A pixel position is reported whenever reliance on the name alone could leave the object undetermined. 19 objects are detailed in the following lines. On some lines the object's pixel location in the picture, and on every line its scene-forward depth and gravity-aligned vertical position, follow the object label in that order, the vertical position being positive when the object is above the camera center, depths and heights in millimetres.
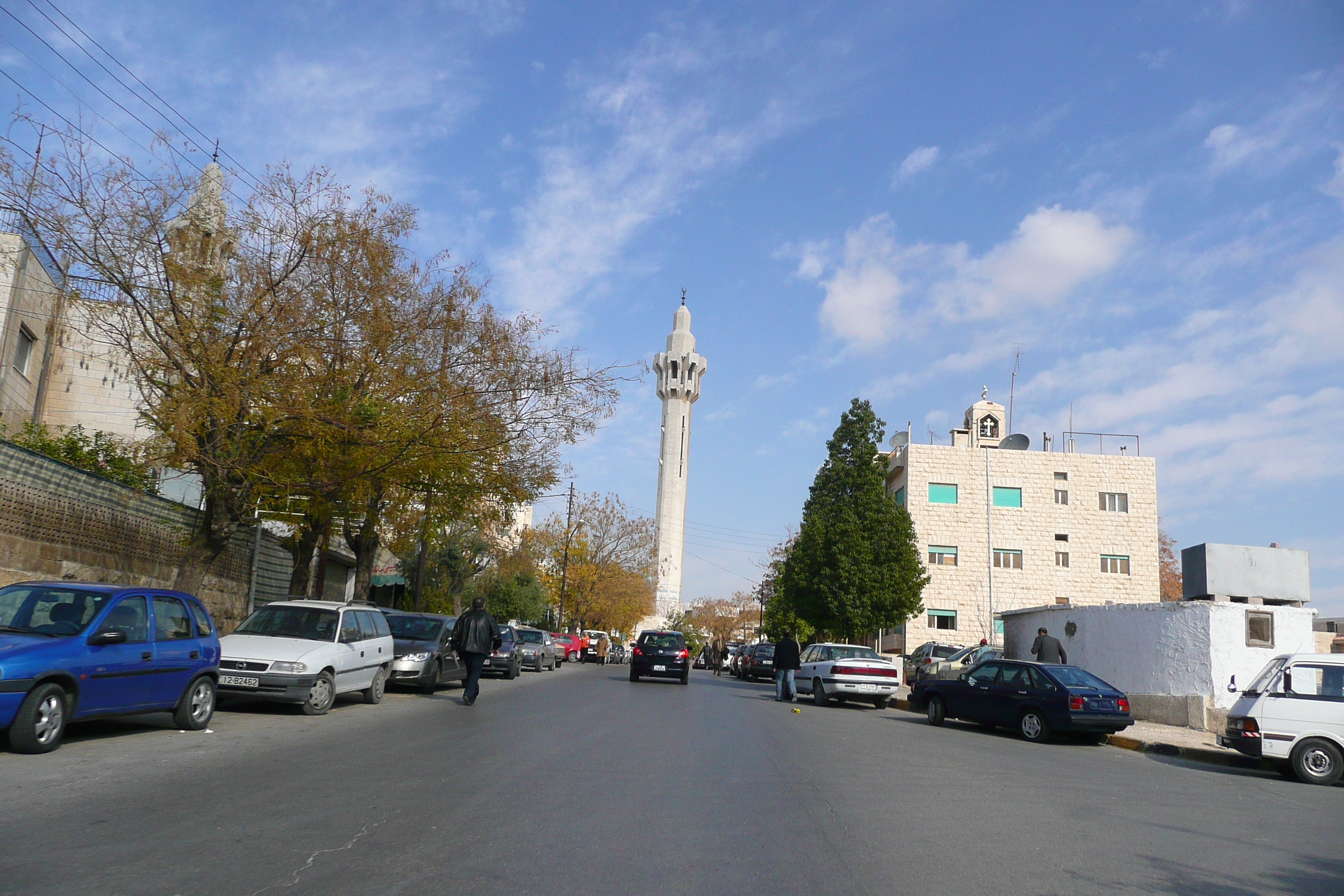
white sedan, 22734 -869
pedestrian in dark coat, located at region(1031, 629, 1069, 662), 20516 +20
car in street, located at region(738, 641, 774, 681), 38188 -1138
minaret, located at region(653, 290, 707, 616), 86375 +16280
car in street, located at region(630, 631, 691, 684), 28672 -887
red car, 47594 -1185
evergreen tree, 43062 +4009
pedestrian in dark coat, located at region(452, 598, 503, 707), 16984 -426
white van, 12055 -689
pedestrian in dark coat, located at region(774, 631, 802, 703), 24453 -745
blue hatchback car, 8375 -602
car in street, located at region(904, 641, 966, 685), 32812 -371
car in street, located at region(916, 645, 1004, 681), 24438 -463
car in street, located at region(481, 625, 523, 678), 26359 -1124
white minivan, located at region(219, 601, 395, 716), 13055 -687
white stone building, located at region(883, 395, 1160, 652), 48438 +5974
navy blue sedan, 15656 -861
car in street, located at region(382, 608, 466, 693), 18812 -771
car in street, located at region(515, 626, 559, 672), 34000 -1035
